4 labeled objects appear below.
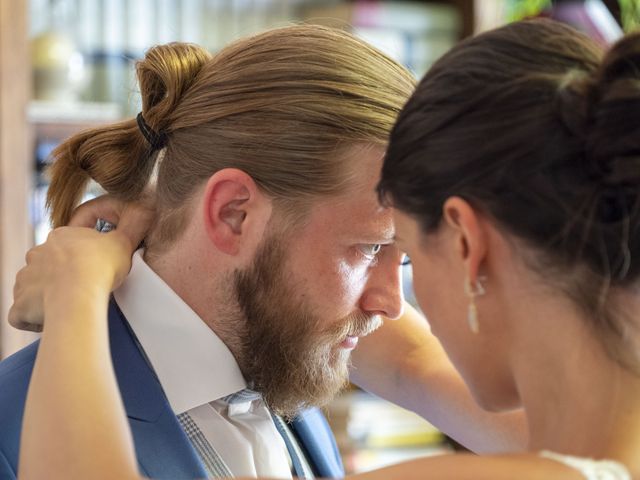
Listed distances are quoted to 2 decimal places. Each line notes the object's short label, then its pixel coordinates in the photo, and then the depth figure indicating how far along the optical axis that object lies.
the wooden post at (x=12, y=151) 2.67
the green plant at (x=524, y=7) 3.20
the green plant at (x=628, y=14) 2.37
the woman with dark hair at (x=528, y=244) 0.94
